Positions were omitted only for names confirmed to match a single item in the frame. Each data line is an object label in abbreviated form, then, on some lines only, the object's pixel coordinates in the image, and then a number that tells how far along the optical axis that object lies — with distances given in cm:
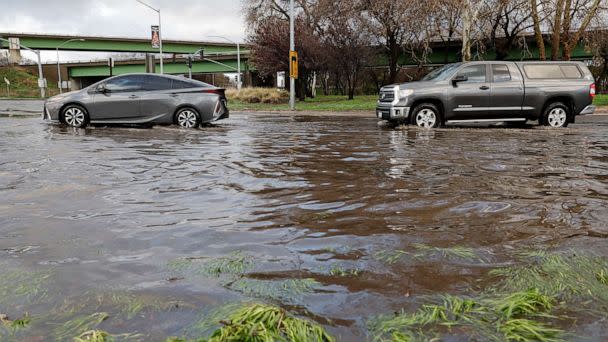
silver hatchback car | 1291
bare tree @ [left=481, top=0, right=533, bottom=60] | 2506
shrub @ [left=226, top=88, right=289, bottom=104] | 3588
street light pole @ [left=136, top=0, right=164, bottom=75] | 3891
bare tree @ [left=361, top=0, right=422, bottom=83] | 2788
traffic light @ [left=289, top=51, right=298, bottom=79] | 2568
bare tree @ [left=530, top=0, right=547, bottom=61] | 2368
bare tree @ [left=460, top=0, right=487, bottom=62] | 2355
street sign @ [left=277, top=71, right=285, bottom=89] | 3923
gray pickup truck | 1302
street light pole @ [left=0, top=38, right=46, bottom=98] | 5798
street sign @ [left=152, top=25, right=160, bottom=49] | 4088
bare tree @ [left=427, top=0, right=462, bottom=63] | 2404
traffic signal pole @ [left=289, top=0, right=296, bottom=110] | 2534
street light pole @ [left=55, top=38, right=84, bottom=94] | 6261
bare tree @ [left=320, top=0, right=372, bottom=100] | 3509
